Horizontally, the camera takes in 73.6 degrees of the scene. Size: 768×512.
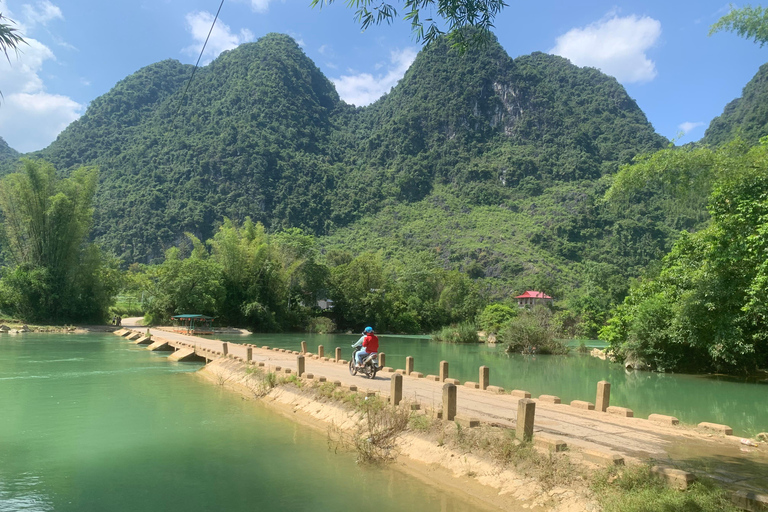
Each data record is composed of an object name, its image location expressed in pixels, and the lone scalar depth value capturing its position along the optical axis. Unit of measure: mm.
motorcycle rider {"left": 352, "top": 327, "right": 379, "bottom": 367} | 14273
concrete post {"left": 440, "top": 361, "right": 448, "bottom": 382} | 13891
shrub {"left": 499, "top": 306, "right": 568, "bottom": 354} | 34062
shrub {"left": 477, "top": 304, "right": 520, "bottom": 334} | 44656
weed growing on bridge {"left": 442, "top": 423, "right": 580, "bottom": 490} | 6648
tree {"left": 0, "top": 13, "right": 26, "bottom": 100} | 6803
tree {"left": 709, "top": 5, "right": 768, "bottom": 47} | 10594
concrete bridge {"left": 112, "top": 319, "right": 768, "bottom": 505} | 6902
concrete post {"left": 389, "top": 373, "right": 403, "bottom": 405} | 9984
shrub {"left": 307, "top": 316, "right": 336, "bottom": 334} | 54594
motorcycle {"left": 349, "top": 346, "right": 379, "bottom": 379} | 14194
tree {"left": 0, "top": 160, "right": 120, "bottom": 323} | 41188
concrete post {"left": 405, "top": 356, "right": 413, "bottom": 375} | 15348
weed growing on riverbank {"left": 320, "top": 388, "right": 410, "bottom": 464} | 8984
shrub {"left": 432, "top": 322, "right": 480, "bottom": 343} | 45750
